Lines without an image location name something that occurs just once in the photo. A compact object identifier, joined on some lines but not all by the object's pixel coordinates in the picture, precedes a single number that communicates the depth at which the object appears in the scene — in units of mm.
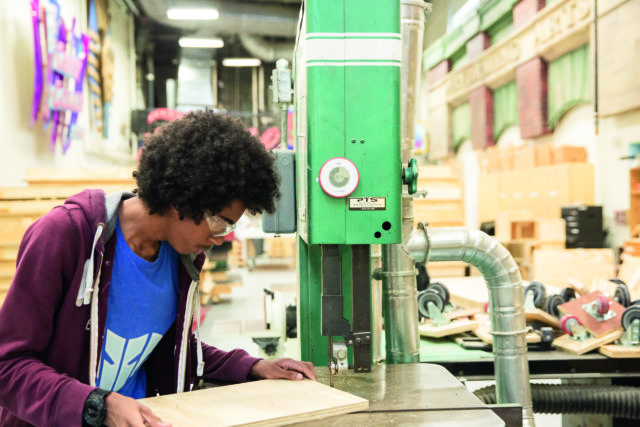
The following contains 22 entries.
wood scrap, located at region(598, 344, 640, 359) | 2012
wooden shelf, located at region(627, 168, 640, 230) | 5605
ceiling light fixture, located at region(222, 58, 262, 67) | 11313
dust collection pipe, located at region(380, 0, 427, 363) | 1590
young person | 1052
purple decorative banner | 4633
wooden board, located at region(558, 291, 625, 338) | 2154
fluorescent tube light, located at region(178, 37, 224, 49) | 9938
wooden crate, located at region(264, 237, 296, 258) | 10562
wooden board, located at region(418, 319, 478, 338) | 2352
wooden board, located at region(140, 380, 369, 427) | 1081
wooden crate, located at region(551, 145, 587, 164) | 6883
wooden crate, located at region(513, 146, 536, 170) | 7254
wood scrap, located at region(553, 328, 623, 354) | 2057
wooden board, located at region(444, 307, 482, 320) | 2530
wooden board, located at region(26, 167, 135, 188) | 4168
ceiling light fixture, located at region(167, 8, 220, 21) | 8055
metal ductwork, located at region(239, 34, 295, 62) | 9875
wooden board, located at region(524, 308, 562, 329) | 2385
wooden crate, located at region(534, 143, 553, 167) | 7066
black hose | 2016
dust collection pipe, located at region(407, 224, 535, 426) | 1637
